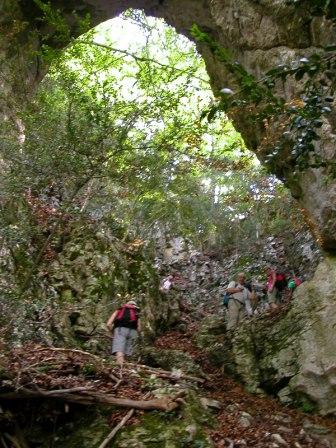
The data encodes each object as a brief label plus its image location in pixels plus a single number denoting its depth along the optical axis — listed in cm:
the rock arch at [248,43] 901
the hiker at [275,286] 1217
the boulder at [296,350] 772
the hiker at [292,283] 1230
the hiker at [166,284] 1424
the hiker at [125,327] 807
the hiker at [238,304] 1063
